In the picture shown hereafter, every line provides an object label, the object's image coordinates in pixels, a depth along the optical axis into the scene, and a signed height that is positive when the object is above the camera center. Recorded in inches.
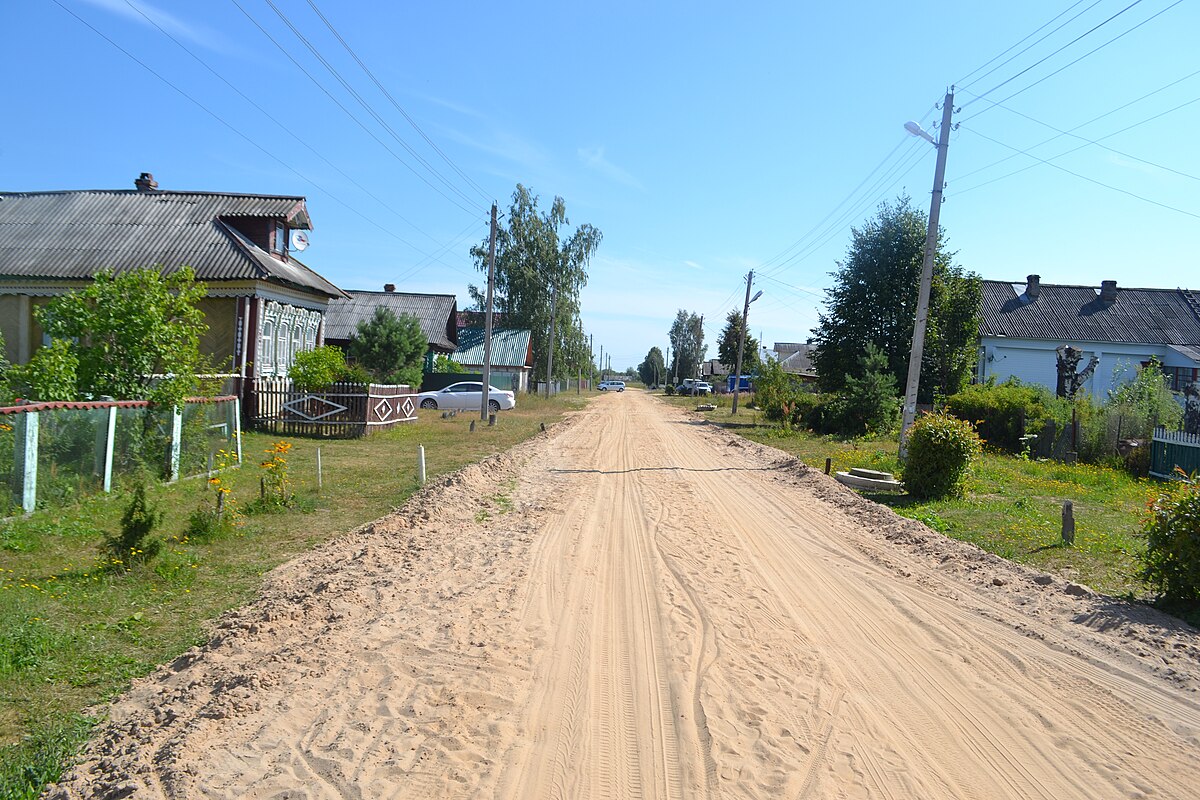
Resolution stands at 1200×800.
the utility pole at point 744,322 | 1765.5 +121.0
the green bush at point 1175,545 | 289.6 -53.4
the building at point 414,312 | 1866.4 +89.7
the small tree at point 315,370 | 894.4 -34.3
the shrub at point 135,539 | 301.0 -84.0
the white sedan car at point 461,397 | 1491.1 -86.9
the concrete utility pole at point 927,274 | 726.5 +108.4
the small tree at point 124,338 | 497.7 -7.7
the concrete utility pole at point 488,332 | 1136.8 +34.6
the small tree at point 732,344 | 3075.8 +120.1
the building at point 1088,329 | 1738.4 +165.6
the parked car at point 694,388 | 3031.5 -74.3
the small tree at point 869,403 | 1128.2 -29.2
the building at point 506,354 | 2310.5 +1.6
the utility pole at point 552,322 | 2072.5 +100.2
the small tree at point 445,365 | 1983.3 -37.1
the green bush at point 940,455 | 552.7 -47.9
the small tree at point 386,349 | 1524.4 -5.8
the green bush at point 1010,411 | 911.7 -21.0
